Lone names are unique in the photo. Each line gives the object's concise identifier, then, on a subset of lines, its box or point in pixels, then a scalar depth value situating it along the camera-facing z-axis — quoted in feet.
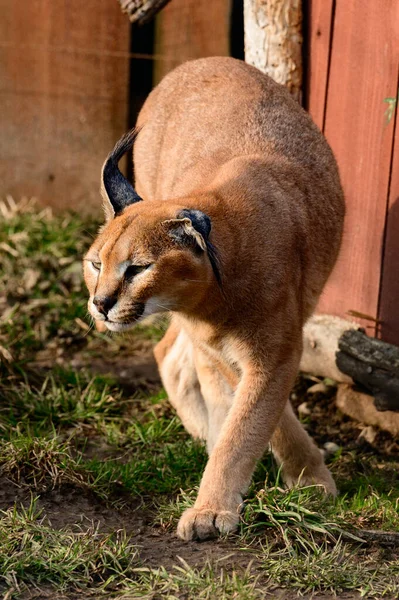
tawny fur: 29.91
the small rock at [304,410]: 43.97
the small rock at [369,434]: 41.19
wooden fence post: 42.70
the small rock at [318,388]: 44.71
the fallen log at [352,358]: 39.33
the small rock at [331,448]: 40.45
